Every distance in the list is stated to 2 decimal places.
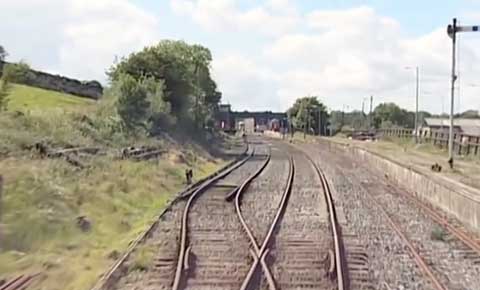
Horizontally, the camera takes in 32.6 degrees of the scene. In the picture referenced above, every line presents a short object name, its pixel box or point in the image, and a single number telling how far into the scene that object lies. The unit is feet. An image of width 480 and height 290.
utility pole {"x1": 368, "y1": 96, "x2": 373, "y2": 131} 477.94
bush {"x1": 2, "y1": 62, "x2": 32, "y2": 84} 101.73
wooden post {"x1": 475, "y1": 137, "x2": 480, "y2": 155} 147.41
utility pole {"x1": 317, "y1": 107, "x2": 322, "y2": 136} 499.51
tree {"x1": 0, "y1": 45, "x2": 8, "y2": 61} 118.11
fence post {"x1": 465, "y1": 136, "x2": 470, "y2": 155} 157.99
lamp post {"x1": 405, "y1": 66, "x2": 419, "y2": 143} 223.26
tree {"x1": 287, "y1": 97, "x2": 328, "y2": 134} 504.43
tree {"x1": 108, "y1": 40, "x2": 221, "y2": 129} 218.79
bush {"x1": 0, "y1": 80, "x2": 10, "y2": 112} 101.74
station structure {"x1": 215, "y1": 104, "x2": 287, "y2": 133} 535.02
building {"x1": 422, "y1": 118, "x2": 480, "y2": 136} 342.72
